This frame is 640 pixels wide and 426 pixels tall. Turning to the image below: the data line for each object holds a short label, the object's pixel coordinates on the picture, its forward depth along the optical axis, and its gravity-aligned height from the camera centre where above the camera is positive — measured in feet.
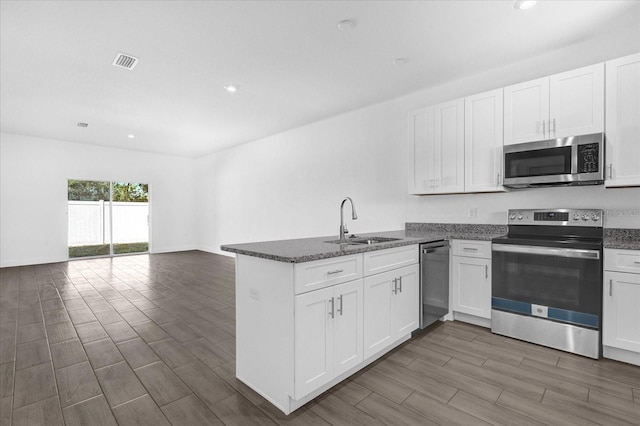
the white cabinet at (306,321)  5.87 -2.34
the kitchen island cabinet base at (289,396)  5.96 -3.77
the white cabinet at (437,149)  11.12 +2.28
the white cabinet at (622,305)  7.57 -2.34
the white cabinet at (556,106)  8.48 +3.03
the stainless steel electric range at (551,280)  8.07 -1.94
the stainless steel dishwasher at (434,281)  9.51 -2.28
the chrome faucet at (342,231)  8.70 -0.59
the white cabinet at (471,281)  10.00 -2.34
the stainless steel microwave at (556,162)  8.42 +1.39
